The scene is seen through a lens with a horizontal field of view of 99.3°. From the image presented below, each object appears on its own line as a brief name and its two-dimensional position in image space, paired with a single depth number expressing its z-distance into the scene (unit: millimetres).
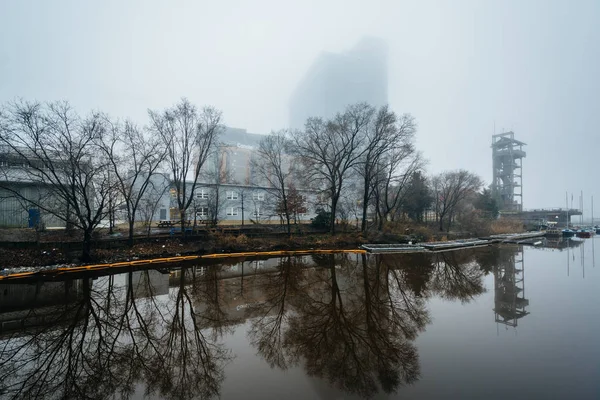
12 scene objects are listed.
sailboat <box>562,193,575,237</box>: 37572
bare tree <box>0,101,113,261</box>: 13570
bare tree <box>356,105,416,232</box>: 25422
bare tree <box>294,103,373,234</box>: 25389
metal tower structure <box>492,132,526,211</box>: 74500
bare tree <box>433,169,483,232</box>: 34950
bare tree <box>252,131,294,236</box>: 25234
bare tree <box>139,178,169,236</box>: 20761
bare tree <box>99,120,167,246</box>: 16703
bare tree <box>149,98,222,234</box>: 20172
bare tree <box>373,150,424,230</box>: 26931
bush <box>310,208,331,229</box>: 26781
